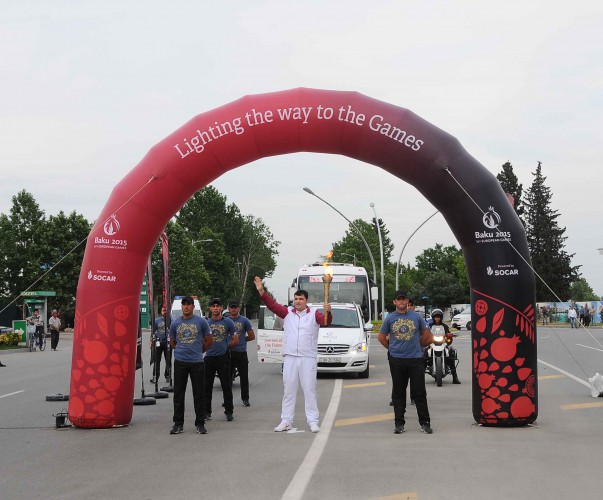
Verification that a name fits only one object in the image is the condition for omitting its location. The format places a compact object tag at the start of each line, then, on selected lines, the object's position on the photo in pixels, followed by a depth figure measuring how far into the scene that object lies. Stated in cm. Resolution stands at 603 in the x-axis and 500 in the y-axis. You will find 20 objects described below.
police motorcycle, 1791
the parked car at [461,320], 5994
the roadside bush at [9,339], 4131
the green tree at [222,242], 10769
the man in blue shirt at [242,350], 1478
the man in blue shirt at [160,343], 1877
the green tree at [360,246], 12106
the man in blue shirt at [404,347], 1136
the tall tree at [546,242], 10131
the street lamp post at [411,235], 4867
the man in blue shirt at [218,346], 1352
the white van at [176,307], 4166
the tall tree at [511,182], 10375
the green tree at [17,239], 7899
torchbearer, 1145
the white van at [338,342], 1998
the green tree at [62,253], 6806
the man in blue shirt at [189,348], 1152
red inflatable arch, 1162
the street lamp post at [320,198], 4444
